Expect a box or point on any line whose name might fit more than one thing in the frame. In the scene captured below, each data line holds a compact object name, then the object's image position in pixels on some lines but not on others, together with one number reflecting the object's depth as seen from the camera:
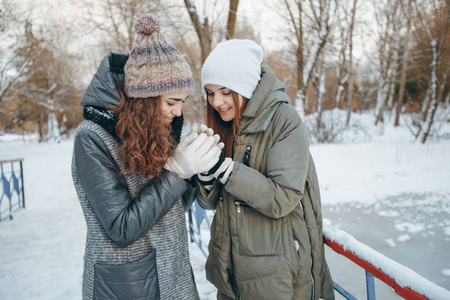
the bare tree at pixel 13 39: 9.37
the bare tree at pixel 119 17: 7.29
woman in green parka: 1.22
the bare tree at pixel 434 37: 8.19
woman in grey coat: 1.15
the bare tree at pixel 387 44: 16.16
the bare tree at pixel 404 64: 15.89
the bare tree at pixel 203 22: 5.64
